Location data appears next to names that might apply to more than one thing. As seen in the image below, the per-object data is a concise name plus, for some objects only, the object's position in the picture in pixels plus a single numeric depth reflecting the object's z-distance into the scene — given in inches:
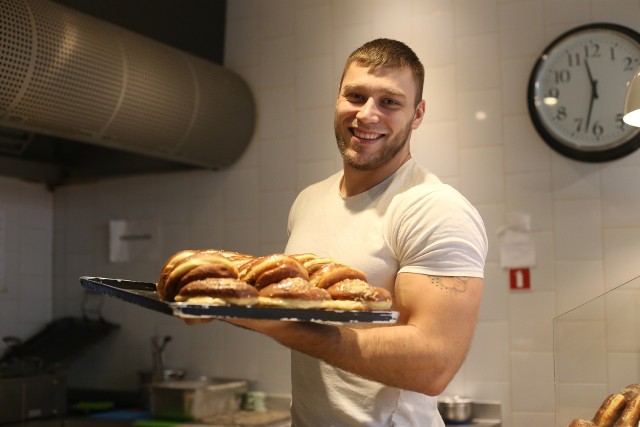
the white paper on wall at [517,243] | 122.9
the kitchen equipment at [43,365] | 133.4
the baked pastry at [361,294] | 51.4
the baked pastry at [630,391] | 73.7
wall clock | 118.6
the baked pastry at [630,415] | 69.9
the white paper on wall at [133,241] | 155.1
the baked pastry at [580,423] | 73.9
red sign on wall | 122.7
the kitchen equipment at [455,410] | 121.0
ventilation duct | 104.7
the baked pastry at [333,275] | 53.8
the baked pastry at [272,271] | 52.2
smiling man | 56.2
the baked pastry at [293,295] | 49.9
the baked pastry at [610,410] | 73.0
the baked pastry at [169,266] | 53.1
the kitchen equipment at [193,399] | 129.0
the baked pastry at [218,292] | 48.3
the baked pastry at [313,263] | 56.8
